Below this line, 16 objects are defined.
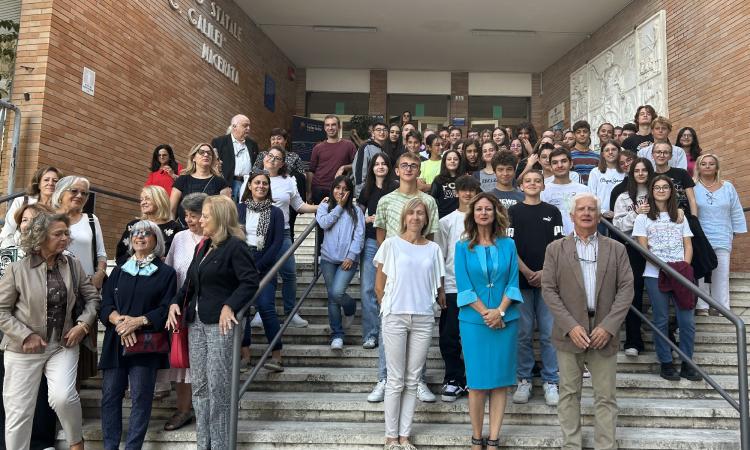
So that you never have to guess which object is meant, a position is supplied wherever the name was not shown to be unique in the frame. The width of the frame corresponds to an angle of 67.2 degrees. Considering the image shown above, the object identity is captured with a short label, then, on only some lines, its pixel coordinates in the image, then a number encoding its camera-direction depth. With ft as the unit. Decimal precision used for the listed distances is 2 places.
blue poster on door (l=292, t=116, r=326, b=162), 41.39
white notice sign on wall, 22.12
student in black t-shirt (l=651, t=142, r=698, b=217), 17.07
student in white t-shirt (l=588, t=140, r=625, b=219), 19.01
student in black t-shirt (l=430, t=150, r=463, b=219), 16.72
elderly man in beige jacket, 11.19
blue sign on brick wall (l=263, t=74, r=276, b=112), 42.93
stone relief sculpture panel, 32.53
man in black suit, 20.18
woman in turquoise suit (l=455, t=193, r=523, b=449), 11.43
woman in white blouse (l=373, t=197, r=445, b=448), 11.70
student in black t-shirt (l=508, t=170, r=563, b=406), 13.46
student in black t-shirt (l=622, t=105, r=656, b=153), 21.99
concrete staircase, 12.16
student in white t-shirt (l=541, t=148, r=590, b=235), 15.87
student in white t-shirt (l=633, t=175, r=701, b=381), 14.30
